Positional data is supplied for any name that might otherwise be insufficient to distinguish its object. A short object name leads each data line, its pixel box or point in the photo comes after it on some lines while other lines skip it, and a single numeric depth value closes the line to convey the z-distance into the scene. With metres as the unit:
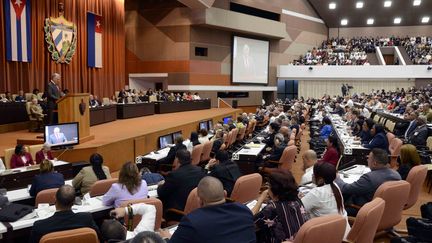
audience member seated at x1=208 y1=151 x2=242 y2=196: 5.67
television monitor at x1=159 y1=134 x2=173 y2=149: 10.48
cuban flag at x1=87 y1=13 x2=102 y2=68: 18.50
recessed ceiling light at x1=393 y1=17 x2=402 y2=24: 33.61
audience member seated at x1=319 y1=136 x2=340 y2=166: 7.28
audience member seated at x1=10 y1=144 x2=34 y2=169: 7.19
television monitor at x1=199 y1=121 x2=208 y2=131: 13.75
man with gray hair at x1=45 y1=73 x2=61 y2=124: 10.13
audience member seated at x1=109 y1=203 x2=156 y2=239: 3.04
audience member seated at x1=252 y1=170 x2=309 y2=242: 3.34
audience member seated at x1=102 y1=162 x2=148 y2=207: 4.52
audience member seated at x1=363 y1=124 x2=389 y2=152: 8.44
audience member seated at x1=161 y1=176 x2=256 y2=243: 2.68
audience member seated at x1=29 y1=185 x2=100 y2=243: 3.27
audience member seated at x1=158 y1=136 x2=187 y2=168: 8.17
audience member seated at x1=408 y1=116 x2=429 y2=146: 9.58
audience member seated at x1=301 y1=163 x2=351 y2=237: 3.90
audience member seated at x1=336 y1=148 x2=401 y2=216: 4.98
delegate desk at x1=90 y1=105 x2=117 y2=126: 14.09
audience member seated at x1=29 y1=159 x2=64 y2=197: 5.21
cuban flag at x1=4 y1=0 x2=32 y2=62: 13.88
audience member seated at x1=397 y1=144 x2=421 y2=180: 6.25
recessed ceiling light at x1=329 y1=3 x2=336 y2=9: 31.51
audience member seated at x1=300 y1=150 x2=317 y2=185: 5.59
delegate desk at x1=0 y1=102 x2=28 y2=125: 12.05
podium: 9.43
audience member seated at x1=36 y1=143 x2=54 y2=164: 7.62
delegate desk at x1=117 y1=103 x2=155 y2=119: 16.77
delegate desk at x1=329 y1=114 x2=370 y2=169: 8.58
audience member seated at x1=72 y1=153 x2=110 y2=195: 5.52
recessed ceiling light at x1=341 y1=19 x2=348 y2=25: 34.34
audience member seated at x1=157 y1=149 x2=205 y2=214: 5.04
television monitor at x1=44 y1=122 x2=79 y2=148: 8.33
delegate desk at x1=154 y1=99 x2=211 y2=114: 19.54
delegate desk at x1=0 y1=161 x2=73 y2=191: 6.18
